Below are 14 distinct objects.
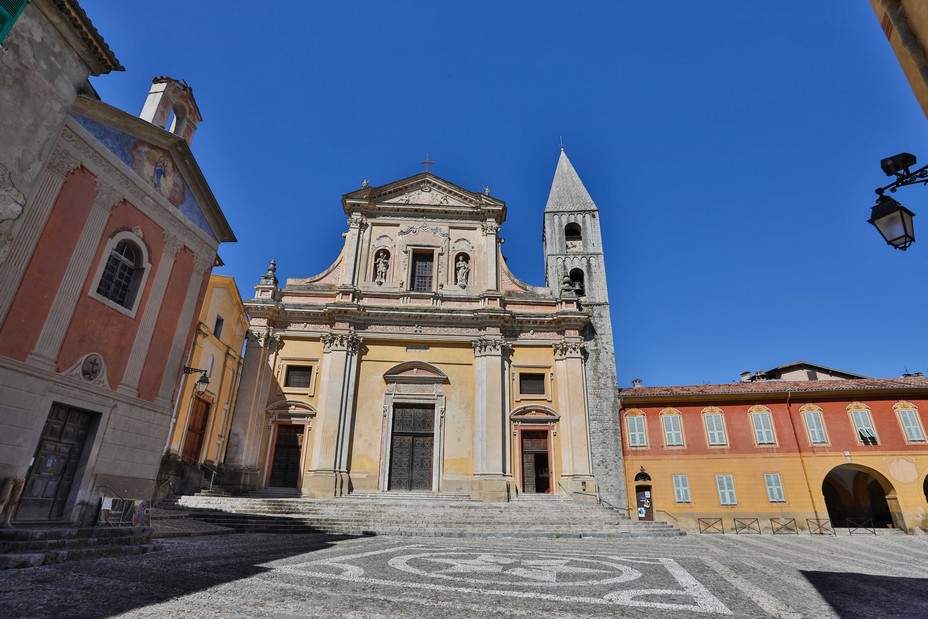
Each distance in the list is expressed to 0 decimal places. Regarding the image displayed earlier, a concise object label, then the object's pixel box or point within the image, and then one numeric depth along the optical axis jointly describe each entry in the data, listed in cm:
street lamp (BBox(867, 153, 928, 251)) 406
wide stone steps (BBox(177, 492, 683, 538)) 1226
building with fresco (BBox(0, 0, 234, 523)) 696
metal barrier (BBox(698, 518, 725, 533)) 1973
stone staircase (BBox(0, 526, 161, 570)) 560
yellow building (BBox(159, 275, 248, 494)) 1573
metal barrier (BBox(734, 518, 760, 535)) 1952
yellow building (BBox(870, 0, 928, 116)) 405
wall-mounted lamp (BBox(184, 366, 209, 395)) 1691
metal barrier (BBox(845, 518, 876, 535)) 2014
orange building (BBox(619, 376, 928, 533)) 1978
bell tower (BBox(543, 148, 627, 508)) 1895
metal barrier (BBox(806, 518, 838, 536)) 1894
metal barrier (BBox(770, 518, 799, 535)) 1925
